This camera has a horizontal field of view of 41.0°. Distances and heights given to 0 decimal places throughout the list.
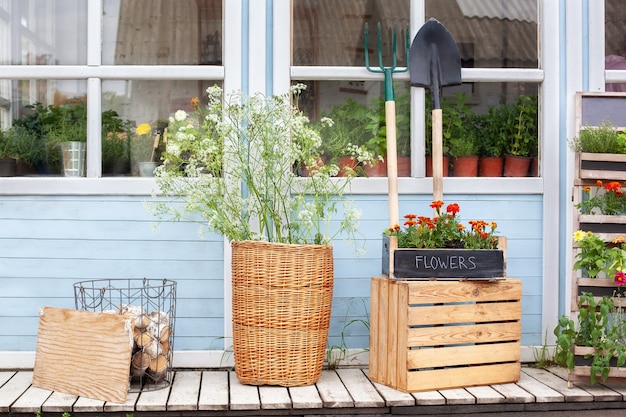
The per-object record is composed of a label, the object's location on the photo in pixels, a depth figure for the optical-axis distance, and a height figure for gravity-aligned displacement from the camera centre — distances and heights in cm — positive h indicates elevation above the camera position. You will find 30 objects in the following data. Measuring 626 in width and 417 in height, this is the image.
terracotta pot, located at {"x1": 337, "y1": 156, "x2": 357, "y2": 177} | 412 +24
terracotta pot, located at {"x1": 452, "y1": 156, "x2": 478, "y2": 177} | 416 +23
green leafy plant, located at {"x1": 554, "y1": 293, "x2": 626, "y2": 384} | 353 -53
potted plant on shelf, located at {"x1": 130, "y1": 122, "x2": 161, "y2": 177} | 408 +31
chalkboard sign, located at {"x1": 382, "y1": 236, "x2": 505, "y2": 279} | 356 -22
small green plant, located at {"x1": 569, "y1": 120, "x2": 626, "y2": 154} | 376 +33
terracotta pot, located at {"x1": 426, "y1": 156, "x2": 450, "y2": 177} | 414 +23
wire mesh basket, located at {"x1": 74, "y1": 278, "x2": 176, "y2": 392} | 356 -45
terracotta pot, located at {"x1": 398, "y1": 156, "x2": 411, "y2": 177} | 414 +23
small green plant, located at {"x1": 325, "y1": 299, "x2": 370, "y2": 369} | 400 -66
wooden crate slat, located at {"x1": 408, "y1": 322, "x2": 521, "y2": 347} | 350 -52
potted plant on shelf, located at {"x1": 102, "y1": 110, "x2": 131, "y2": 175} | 404 +33
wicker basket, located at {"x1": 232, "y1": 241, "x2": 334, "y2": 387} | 353 -41
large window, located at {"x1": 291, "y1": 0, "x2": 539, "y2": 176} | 413 +67
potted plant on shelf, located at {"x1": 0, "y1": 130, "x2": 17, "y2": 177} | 400 +27
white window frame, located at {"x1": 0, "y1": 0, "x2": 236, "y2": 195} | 397 +66
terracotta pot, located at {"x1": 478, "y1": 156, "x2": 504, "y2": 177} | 417 +22
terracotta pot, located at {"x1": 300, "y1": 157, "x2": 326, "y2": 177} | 397 +22
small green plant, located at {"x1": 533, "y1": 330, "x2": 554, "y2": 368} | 409 -70
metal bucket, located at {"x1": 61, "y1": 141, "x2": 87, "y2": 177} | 403 +26
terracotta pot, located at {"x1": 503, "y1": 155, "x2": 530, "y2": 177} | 416 +23
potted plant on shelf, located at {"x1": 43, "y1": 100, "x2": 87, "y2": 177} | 403 +38
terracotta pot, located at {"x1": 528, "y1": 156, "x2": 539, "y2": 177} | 418 +22
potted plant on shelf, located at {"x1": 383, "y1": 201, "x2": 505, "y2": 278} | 357 -16
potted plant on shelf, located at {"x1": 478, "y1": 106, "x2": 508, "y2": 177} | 417 +35
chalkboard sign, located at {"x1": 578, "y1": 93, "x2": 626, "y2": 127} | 397 +50
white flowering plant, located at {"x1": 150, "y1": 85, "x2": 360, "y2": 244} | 368 +17
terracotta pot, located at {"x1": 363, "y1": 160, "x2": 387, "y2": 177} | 412 +22
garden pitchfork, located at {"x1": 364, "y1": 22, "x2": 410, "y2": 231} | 382 +44
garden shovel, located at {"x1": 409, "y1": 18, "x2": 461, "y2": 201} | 404 +75
